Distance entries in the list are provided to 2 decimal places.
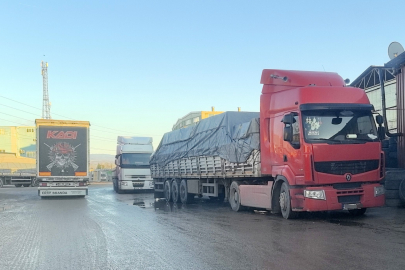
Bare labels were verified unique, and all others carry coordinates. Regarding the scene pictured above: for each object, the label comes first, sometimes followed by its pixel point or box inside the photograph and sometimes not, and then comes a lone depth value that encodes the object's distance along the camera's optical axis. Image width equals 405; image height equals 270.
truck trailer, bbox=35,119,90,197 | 21.91
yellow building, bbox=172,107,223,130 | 25.08
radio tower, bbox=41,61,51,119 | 76.25
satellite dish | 19.25
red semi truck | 10.52
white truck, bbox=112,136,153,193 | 27.77
